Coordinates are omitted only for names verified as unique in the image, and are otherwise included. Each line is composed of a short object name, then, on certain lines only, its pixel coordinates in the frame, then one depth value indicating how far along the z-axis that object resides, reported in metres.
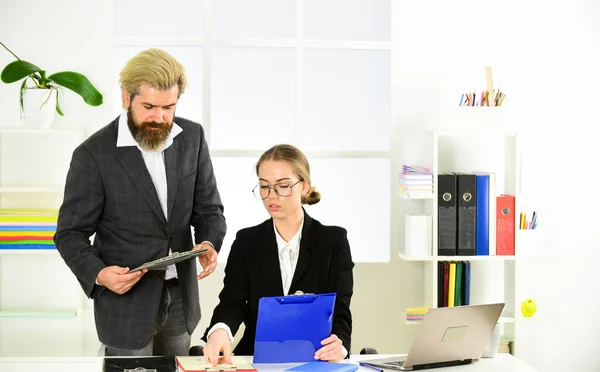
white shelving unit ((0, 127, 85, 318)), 4.47
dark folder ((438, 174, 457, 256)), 4.36
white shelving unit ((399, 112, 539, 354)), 4.38
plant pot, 4.25
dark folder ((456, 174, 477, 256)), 4.36
